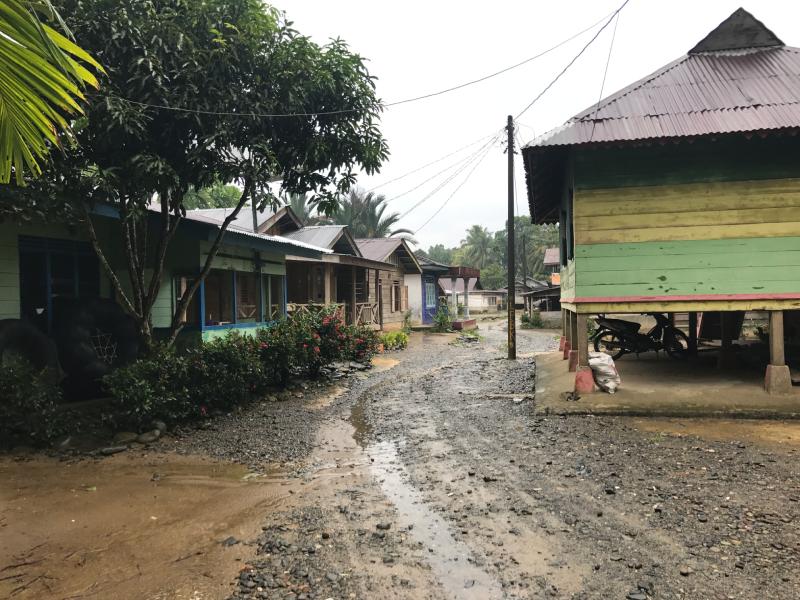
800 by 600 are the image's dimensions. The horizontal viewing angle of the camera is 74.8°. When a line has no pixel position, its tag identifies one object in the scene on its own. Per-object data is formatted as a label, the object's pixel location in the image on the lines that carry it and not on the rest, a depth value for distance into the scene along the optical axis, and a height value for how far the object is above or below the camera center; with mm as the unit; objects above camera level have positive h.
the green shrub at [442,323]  26766 -1527
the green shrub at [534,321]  30859 -1752
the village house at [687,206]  7508 +1223
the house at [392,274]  25484 +1053
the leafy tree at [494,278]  63969 +1731
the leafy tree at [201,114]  6520 +2588
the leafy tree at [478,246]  75375 +6805
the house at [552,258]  48062 +3091
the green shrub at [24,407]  5883 -1208
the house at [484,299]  56872 -798
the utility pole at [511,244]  15383 +1449
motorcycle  11125 -1056
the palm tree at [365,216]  38250 +5840
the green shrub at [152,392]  6551 -1196
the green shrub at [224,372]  7415 -1112
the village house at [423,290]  30891 +215
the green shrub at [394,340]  18891 -1704
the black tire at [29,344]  7215 -616
